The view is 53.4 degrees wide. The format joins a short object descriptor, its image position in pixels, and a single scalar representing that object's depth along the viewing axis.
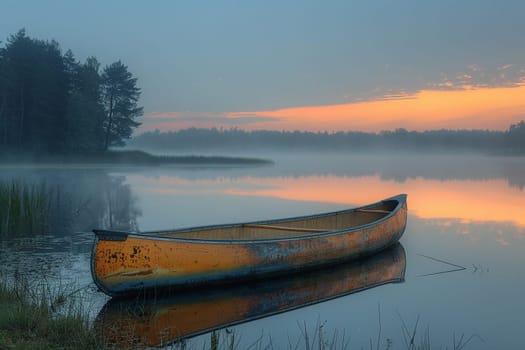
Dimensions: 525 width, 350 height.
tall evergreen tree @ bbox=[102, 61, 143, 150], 55.31
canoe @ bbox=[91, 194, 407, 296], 7.82
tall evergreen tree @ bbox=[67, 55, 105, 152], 47.34
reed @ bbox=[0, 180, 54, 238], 11.83
